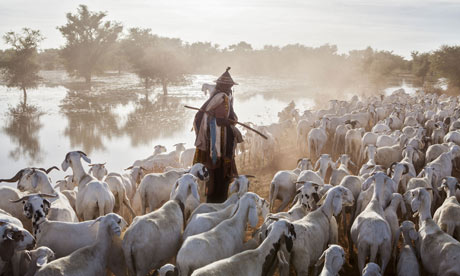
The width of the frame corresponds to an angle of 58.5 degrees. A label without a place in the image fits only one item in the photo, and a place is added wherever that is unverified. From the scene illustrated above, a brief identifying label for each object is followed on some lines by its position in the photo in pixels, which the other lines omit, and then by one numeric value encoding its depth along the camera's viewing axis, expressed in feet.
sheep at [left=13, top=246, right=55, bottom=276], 13.46
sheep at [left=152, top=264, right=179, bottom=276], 12.75
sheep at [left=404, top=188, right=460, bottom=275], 15.23
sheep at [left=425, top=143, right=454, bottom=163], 32.19
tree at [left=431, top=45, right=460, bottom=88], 111.86
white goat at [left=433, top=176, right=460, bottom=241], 18.52
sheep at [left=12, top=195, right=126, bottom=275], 15.49
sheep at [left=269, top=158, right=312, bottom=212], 25.40
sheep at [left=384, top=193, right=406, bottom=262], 18.62
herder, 22.41
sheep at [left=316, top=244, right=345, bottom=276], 13.56
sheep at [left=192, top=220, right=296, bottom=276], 12.34
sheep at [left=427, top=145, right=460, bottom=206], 25.87
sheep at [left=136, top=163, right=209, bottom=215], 23.58
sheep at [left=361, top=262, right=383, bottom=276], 13.38
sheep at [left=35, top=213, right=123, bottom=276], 12.91
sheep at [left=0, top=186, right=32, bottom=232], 18.98
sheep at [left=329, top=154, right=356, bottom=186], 26.58
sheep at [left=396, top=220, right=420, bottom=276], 16.22
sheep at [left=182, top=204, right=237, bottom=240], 16.39
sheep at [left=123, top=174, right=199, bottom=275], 15.35
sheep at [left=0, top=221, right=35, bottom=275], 13.25
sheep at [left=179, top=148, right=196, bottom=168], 35.27
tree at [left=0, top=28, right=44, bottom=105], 100.01
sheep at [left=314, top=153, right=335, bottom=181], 28.60
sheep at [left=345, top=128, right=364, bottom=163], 40.55
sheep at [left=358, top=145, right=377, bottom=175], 27.14
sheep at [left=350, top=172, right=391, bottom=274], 16.51
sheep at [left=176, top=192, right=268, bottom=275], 13.76
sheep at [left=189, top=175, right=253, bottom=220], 18.62
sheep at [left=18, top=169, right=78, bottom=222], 18.54
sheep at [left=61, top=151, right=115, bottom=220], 19.74
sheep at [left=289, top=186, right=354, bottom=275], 15.90
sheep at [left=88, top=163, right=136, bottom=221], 23.66
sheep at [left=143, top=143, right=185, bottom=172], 34.83
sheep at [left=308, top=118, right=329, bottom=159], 39.58
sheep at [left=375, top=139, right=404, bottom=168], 32.89
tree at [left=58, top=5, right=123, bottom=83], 125.49
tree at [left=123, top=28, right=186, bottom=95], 104.01
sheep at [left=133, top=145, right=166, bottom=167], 35.01
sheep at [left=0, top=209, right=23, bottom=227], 15.01
